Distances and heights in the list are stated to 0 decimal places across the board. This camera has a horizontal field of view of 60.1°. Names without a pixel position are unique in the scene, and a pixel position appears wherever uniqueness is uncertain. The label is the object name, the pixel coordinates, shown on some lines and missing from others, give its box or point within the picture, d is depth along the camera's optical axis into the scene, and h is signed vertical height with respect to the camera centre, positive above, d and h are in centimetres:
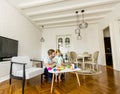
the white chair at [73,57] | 513 -23
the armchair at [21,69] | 242 -44
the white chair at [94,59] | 435 -26
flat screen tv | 327 +20
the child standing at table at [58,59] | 311 -18
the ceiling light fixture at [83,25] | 494 +135
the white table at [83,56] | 474 -17
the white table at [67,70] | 252 -44
